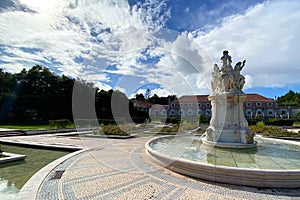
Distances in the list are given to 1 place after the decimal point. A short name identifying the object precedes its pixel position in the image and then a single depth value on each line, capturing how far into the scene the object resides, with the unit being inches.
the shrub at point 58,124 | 936.3
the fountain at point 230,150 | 210.8
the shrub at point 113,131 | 711.7
